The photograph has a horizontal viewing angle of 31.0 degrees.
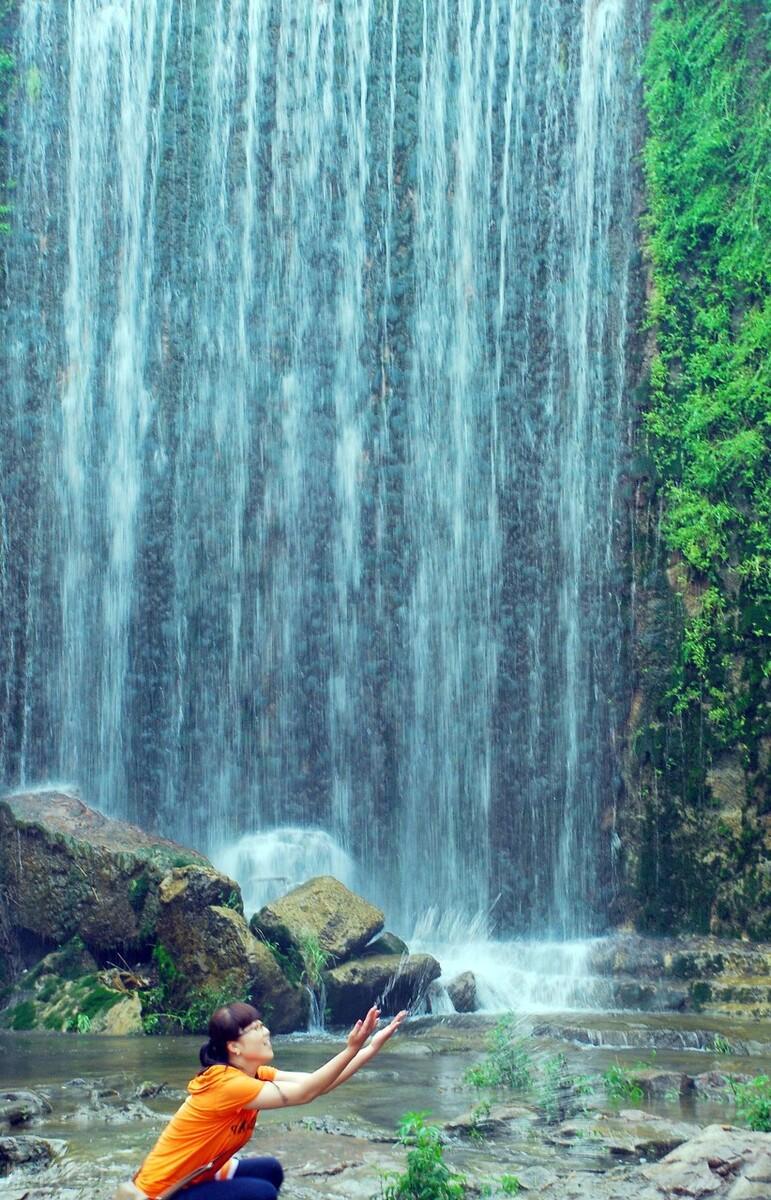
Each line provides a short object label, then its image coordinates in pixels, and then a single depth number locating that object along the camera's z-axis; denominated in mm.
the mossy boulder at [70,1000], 10906
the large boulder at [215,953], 10430
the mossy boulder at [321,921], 10995
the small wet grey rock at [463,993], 11250
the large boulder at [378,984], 10758
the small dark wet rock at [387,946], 11469
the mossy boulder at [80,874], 11828
